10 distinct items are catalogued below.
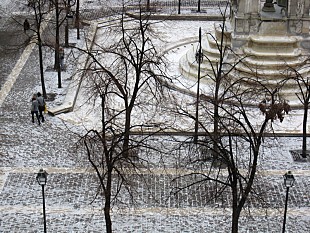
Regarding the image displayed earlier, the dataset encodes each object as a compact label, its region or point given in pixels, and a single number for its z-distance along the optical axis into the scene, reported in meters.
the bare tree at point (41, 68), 31.74
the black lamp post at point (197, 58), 26.39
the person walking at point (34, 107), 29.54
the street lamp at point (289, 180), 21.28
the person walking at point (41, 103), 29.94
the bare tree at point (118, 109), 20.91
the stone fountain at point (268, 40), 33.16
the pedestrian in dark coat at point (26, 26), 37.34
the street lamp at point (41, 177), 21.41
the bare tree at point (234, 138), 20.36
